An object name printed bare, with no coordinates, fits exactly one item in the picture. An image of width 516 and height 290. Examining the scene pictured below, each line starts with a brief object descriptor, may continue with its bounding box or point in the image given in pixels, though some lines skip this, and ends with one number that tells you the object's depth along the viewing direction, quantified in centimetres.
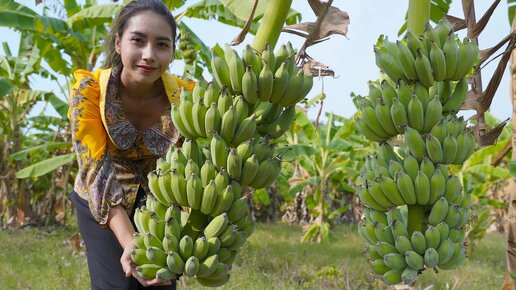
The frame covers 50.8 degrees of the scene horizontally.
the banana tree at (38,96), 510
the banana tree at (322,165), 700
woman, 133
